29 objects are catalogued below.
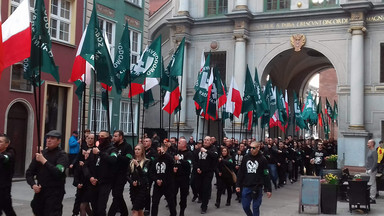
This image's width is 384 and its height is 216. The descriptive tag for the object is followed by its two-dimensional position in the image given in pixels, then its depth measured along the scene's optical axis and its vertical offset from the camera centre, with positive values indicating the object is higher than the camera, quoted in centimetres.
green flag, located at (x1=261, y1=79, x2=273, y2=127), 2200 +129
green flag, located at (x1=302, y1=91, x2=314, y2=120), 2809 +145
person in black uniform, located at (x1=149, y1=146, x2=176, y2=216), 1050 -97
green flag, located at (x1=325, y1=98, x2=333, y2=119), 3498 +173
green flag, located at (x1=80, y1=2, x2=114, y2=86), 1054 +169
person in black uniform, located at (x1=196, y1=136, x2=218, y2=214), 1275 -97
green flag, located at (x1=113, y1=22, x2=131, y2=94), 1229 +171
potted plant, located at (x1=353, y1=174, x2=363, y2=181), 1349 -120
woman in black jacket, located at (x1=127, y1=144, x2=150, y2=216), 955 -98
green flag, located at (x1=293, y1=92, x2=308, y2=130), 2662 +97
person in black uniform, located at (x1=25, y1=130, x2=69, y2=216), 759 -80
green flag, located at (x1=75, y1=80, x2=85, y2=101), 1555 +134
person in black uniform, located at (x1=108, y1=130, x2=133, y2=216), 952 -85
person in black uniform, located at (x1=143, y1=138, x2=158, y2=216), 1155 -57
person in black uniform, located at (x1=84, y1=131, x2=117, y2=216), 916 -81
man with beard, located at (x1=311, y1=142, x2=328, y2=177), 2034 -106
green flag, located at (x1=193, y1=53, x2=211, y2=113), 1717 +145
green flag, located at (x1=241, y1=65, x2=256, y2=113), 1927 +142
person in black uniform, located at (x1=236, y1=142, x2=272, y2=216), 1020 -96
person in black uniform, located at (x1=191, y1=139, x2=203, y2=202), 1328 -127
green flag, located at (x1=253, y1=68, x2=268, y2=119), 2069 +136
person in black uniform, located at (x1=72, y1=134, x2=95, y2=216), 977 -114
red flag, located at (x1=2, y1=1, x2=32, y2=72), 873 +162
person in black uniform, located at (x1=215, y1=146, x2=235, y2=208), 1384 -121
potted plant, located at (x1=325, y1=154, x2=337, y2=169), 1923 -108
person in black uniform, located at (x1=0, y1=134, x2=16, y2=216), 835 -83
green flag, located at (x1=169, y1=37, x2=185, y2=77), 1481 +207
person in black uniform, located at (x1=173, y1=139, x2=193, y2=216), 1146 -106
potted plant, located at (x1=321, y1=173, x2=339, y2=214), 1281 -163
